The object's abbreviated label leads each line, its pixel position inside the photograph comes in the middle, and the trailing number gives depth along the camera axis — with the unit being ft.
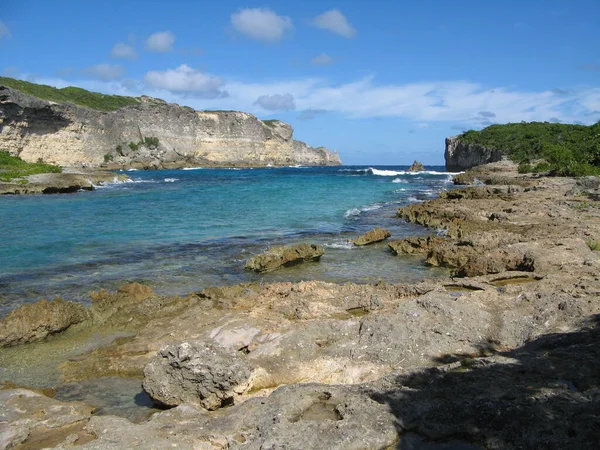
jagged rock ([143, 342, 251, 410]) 18.37
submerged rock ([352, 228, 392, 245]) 54.80
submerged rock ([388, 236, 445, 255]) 48.53
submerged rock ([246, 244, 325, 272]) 43.70
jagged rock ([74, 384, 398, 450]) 13.29
